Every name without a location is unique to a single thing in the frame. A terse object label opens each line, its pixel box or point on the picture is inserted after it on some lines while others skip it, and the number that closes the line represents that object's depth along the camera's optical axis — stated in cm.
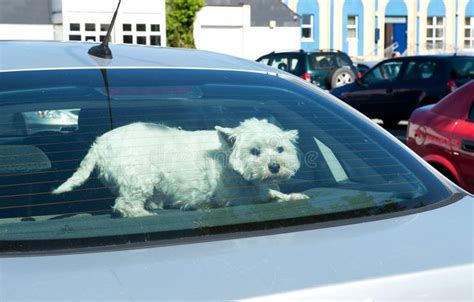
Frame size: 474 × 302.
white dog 258
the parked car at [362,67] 2731
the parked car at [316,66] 2239
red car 617
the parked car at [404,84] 1543
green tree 3225
